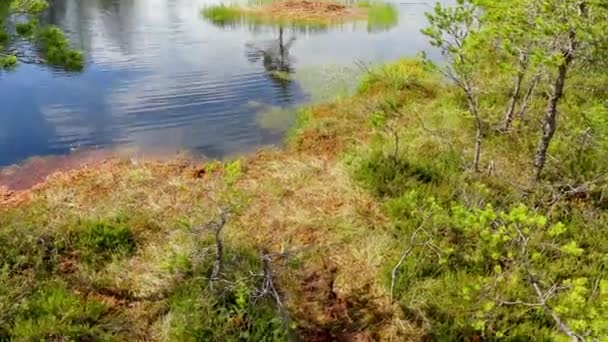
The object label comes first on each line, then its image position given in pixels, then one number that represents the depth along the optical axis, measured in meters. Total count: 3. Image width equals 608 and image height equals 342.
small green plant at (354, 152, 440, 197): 7.71
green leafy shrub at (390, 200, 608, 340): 5.32
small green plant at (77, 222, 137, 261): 6.45
